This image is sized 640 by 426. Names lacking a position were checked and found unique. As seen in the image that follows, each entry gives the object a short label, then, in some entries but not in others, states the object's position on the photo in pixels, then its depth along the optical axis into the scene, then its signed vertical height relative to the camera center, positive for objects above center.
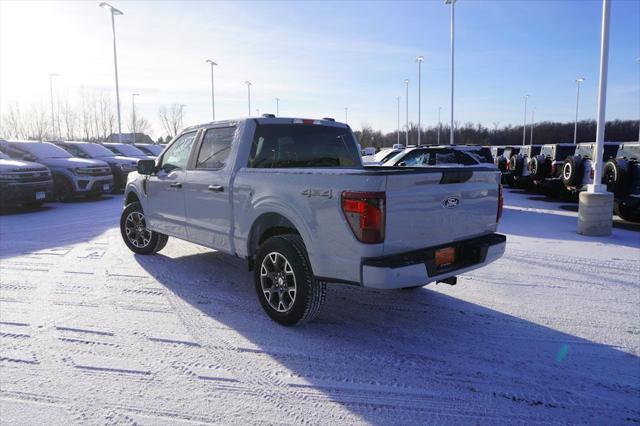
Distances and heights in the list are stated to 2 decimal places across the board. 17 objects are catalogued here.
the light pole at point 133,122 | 59.60 +5.07
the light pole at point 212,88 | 47.53 +7.64
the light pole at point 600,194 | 8.49 -0.63
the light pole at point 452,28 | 30.70 +8.84
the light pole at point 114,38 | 31.81 +8.73
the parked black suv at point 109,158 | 15.88 +0.08
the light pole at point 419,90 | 48.33 +7.64
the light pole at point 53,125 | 56.17 +4.40
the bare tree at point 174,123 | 64.88 +5.27
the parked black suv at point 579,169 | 11.80 -0.24
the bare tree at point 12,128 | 56.62 +3.98
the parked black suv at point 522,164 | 16.72 -0.16
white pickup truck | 3.45 -0.45
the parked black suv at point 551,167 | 14.46 -0.23
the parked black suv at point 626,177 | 9.44 -0.35
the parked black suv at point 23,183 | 11.16 -0.57
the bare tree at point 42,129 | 57.42 +3.96
